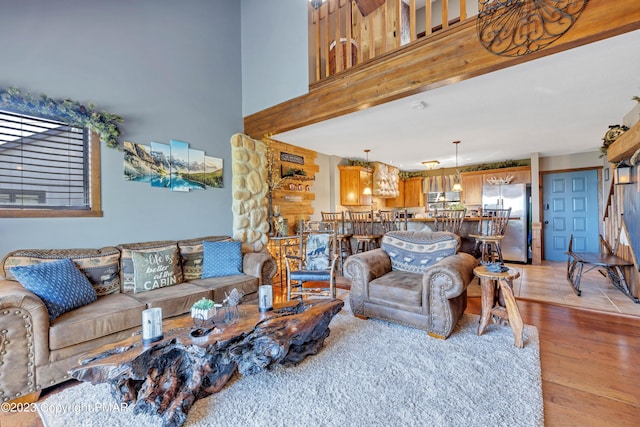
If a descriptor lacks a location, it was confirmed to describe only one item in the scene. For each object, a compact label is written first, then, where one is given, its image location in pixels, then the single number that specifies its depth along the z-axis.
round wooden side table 2.31
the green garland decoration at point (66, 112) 2.37
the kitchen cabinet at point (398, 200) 8.27
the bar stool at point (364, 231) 4.64
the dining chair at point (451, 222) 4.00
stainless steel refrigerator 5.98
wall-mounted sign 5.16
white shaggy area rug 1.55
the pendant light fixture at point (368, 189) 6.70
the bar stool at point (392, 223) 4.41
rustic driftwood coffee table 1.46
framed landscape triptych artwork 3.14
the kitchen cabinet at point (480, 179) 6.65
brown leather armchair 2.45
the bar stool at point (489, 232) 4.14
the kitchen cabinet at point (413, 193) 8.44
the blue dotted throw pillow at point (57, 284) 2.01
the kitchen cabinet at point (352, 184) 6.48
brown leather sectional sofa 1.75
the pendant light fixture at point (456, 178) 7.61
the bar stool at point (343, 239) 4.68
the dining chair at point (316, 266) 3.15
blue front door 6.07
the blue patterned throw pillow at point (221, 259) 3.23
